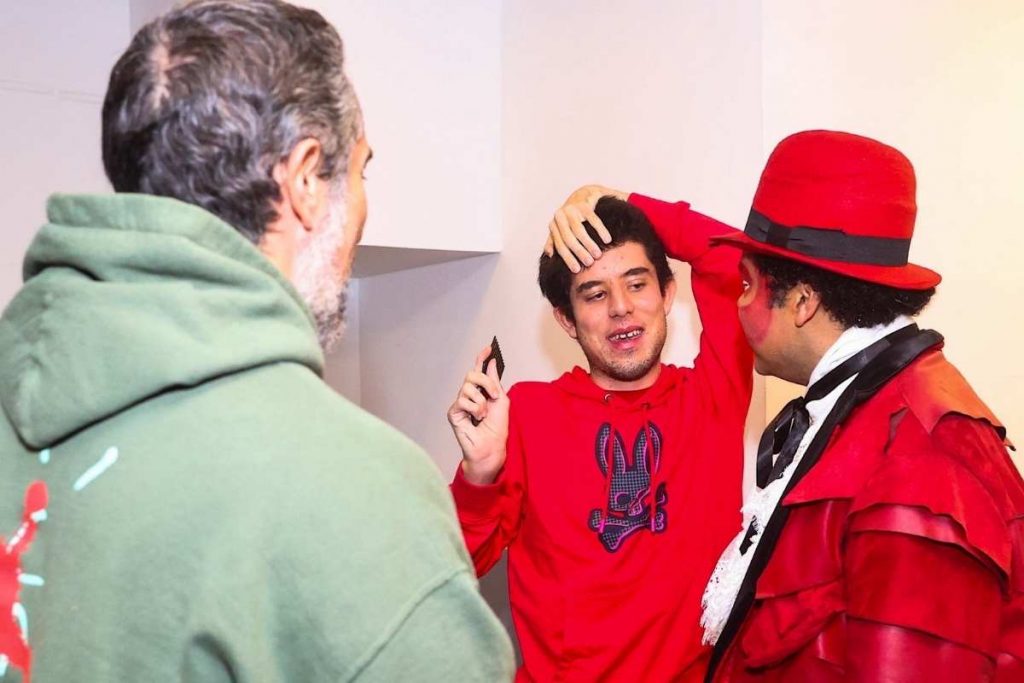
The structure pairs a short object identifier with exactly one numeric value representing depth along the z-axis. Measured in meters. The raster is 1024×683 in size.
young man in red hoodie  1.46
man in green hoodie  0.59
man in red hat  0.94
